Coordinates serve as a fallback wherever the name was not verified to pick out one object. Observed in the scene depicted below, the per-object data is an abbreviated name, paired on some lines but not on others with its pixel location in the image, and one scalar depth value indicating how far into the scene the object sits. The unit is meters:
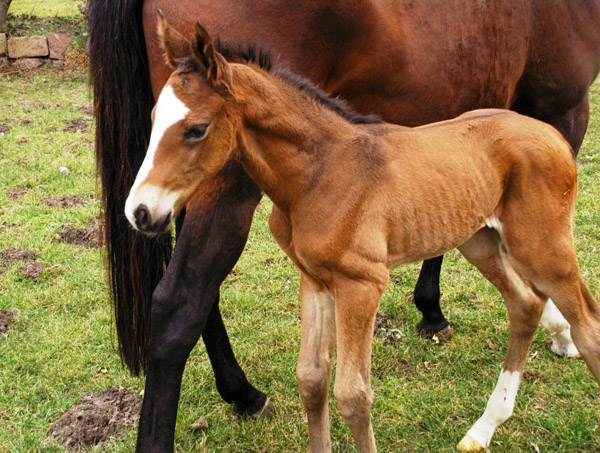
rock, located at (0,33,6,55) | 10.61
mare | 2.48
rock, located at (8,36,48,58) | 10.69
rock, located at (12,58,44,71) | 10.70
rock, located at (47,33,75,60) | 10.90
